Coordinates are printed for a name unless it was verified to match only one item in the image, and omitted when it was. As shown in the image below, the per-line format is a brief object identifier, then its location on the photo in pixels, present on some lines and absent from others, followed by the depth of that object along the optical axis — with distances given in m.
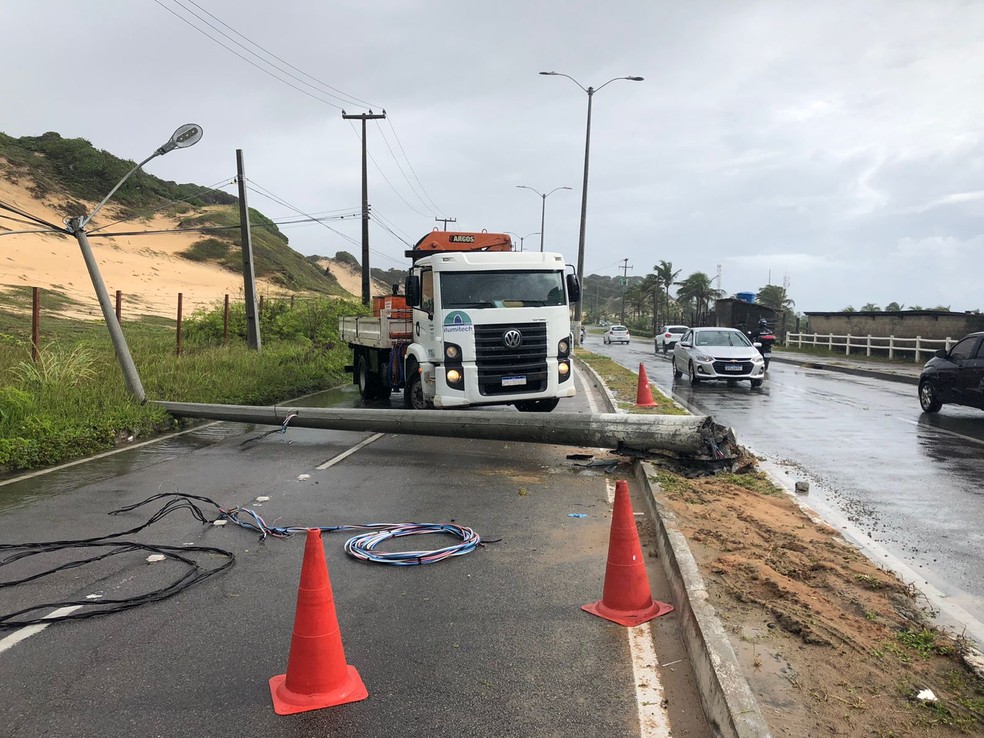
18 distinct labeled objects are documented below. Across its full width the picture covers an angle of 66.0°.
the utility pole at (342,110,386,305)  34.38
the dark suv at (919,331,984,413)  13.15
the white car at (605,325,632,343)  57.25
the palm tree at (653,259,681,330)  83.44
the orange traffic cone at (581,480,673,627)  4.68
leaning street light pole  11.85
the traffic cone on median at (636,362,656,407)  14.42
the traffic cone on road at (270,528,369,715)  3.62
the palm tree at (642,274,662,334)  83.94
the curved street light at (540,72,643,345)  31.94
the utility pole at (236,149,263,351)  22.00
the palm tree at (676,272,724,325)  78.56
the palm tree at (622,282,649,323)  96.21
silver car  19.61
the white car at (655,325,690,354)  40.12
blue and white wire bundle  5.74
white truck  11.37
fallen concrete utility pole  8.68
